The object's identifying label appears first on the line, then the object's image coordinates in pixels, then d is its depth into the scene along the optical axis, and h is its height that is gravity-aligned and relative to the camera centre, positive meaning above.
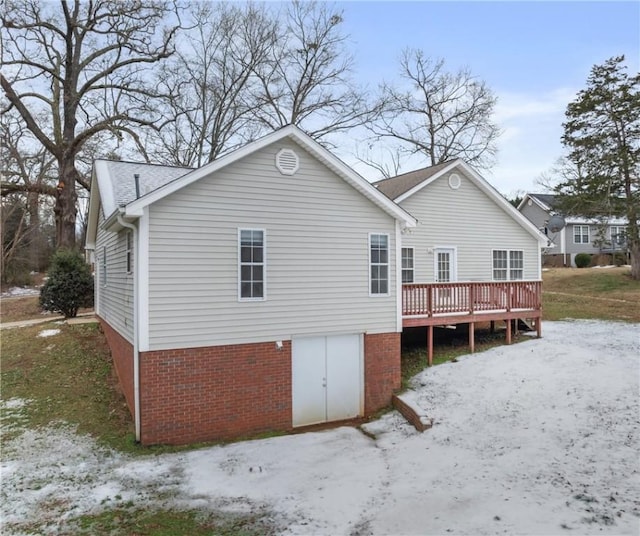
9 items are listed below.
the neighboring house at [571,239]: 36.69 +2.46
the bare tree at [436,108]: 31.22 +11.80
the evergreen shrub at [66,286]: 17.98 -0.55
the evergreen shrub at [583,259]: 35.53 +0.68
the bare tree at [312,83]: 28.75 +12.66
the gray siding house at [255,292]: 8.92 -0.50
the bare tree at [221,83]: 28.64 +12.61
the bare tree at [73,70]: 21.72 +10.65
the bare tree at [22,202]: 23.88 +5.15
